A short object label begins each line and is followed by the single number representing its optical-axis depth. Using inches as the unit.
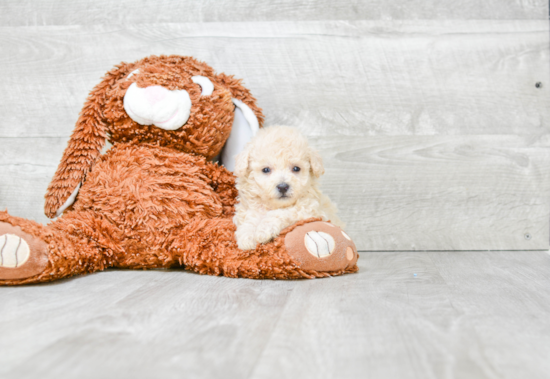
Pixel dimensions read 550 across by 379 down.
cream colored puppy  41.5
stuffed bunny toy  40.7
